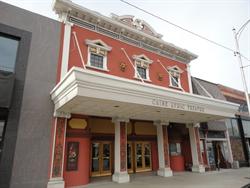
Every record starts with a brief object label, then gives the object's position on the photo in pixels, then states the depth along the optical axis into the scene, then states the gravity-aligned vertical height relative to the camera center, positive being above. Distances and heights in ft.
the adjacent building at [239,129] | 59.16 +5.55
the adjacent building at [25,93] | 25.90 +8.24
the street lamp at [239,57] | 42.12 +19.98
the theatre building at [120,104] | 26.55 +6.40
